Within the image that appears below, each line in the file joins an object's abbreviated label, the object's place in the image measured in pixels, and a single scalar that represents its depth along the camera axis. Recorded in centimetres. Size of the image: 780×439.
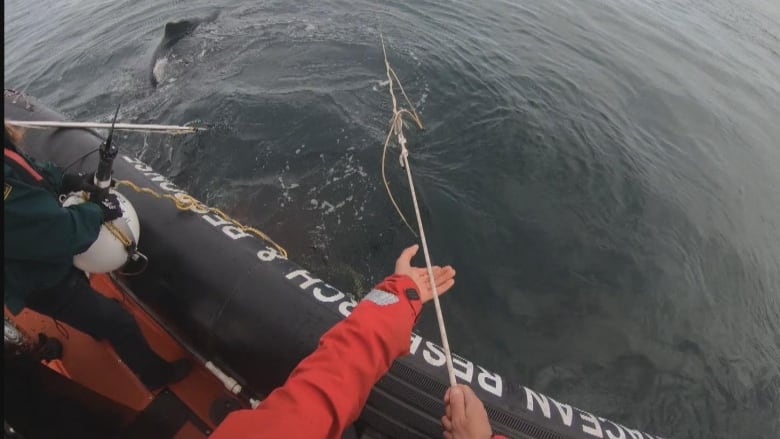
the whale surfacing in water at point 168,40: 863
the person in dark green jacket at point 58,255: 209
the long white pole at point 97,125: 405
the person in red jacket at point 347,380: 145
